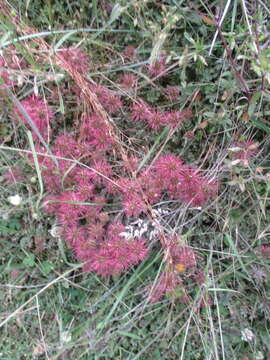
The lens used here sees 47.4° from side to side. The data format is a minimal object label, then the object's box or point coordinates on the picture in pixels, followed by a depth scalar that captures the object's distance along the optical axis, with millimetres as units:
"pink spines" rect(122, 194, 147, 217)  245
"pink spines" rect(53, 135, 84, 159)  257
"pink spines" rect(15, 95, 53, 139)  261
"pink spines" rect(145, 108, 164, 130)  259
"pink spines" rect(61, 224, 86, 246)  248
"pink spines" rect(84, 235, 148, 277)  240
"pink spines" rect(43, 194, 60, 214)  259
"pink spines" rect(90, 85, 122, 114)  263
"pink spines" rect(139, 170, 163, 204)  249
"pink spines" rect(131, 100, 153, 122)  262
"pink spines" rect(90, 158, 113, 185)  251
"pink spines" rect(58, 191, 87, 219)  249
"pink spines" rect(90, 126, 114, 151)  254
